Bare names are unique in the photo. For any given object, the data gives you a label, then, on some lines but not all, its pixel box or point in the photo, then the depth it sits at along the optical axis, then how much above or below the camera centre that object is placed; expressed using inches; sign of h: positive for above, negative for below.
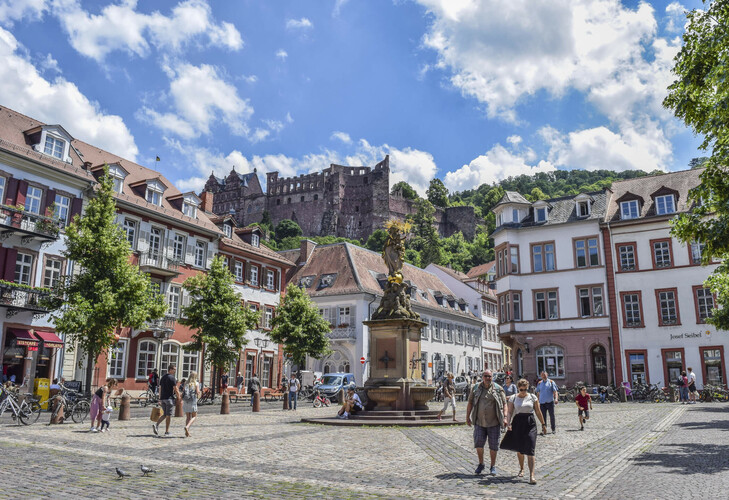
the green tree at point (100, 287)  908.6 +128.4
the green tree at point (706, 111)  517.0 +238.0
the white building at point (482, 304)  2536.9 +305.8
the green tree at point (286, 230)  5108.3 +1207.6
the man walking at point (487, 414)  377.7 -23.6
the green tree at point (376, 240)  4631.4 +1042.1
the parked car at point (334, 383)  1393.9 -19.8
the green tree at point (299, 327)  1480.1 +114.1
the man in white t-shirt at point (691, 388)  1222.9 -18.7
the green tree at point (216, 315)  1234.6 +117.8
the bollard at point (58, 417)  705.6 -52.0
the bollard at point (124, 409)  787.4 -47.0
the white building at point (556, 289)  1525.6 +226.6
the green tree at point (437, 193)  5639.8 +1692.7
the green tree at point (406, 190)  5716.5 +1737.9
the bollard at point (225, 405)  939.3 -48.4
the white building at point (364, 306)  1823.3 +226.7
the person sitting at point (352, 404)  756.0 -35.8
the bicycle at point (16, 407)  655.1 -38.5
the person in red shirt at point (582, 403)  679.7 -29.3
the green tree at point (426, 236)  4252.0 +1046.1
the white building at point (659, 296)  1412.4 +197.6
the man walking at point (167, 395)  586.9 -21.5
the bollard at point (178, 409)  853.8 -51.7
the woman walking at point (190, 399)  589.9 -24.8
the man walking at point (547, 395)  641.0 -18.6
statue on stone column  774.5 +121.1
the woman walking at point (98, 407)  627.2 -35.8
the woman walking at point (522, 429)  358.3 -30.7
